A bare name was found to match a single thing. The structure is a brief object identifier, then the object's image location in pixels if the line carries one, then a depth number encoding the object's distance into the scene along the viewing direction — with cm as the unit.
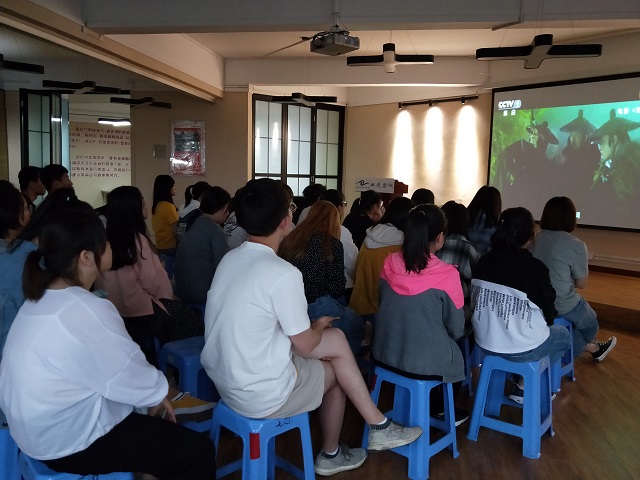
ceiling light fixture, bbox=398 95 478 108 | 728
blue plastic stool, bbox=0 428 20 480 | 181
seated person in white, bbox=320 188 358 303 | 333
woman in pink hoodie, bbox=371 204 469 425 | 225
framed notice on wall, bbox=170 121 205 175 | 807
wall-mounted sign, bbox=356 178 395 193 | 641
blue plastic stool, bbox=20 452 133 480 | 155
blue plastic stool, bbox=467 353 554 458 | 249
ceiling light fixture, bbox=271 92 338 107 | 671
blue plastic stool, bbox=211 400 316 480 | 188
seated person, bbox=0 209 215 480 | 144
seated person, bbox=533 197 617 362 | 319
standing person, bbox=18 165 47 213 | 446
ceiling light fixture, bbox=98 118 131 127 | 1071
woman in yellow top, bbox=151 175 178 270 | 473
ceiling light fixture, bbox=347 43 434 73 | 524
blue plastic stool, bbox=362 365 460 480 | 230
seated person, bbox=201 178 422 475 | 178
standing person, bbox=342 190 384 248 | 391
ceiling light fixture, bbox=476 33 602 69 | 435
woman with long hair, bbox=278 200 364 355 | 258
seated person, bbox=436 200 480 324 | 294
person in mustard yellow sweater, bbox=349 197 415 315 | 307
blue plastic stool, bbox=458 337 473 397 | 312
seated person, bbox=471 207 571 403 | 247
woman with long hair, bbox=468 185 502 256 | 347
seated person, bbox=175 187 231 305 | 320
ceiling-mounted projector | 412
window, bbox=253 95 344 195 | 826
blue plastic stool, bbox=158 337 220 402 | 250
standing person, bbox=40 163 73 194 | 428
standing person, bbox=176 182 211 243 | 442
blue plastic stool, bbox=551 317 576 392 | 309
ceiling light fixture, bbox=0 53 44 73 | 492
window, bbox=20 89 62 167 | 793
